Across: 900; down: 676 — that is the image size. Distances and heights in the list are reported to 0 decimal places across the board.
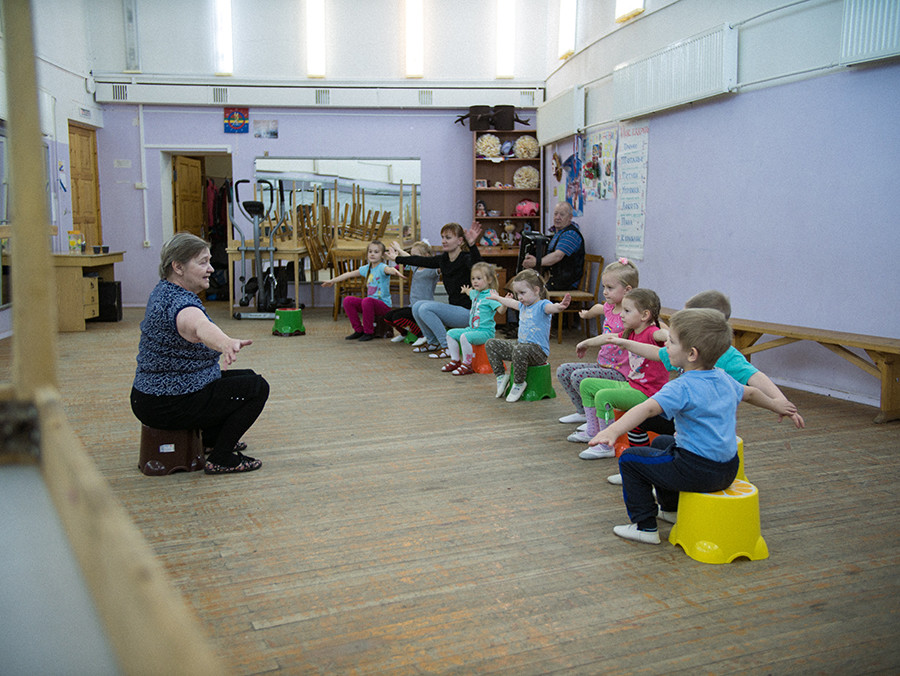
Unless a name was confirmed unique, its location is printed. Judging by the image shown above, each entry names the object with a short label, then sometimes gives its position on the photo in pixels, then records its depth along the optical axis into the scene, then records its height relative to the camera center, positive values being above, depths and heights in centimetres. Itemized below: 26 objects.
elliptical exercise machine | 973 -81
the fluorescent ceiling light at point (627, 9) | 727 +199
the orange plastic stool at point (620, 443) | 392 -112
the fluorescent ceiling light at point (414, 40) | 1075 +246
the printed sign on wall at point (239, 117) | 1089 +140
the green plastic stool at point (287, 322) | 842 -111
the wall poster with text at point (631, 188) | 751 +32
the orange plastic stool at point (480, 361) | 634 -114
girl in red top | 370 -73
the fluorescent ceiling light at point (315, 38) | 1072 +247
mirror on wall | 1088 +53
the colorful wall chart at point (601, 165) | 813 +60
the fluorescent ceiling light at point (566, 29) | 931 +231
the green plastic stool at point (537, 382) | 525 -108
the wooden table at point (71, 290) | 853 -79
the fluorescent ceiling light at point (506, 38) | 1073 +249
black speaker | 934 -99
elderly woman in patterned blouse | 343 -71
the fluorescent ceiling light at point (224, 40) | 1070 +242
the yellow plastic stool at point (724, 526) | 271 -106
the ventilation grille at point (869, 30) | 455 +115
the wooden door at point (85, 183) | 1017 +45
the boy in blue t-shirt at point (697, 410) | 268 -65
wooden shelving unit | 1035 +43
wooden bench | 453 -78
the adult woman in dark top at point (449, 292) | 709 -66
